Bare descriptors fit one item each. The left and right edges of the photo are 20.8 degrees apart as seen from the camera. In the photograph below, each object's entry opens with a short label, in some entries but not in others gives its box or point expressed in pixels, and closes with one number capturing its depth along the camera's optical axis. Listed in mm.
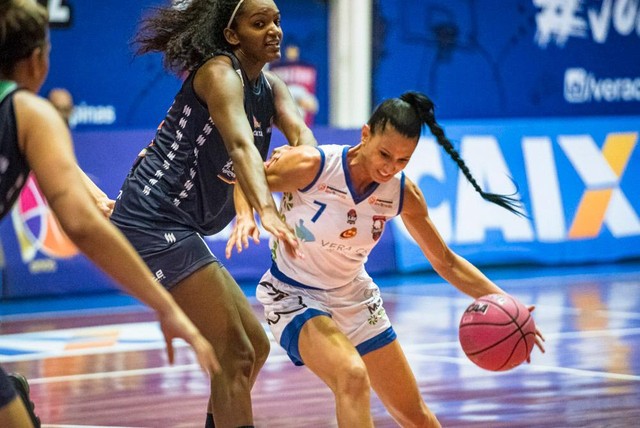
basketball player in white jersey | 7652
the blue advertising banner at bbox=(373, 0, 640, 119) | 25505
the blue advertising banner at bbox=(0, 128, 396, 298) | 16724
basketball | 8024
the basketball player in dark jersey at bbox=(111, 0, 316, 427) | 7623
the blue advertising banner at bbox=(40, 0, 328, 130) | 22244
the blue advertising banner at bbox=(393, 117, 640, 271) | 19973
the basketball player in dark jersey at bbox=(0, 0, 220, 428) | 4737
